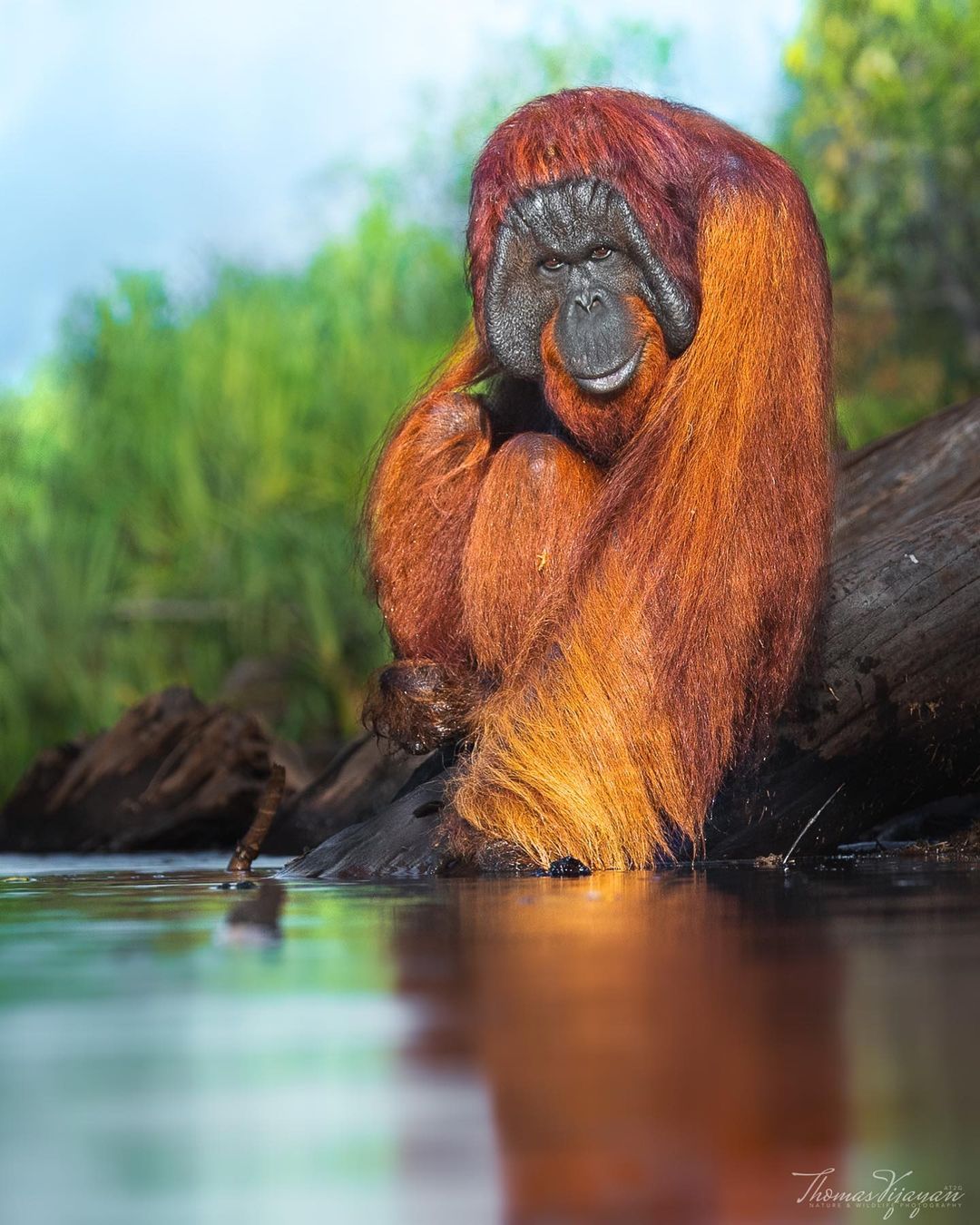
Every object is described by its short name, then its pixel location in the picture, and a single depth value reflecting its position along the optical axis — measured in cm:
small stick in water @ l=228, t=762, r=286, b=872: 856
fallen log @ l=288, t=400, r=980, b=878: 805
